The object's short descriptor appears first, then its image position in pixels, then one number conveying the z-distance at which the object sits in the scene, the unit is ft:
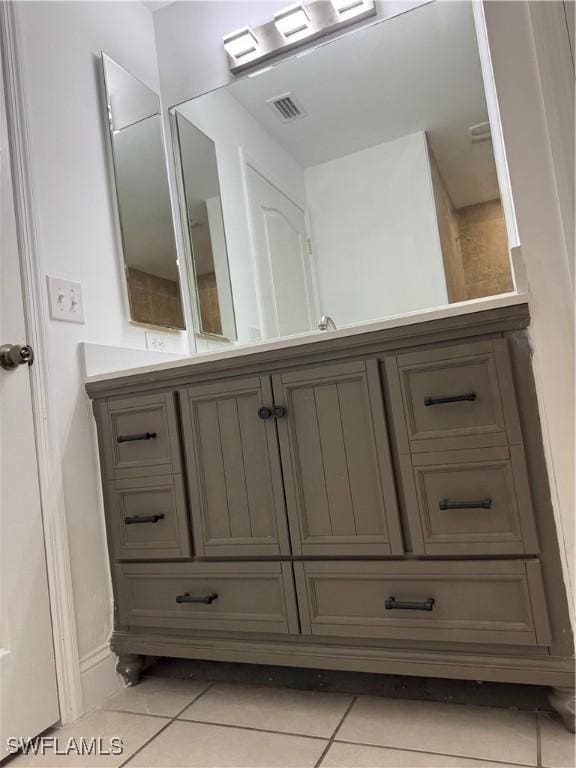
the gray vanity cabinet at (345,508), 3.53
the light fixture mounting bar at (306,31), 6.15
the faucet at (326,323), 6.02
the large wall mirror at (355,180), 5.63
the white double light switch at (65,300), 4.74
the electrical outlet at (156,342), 6.16
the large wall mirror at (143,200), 6.08
